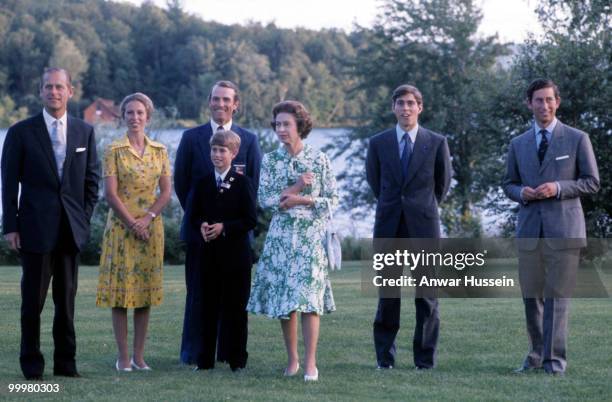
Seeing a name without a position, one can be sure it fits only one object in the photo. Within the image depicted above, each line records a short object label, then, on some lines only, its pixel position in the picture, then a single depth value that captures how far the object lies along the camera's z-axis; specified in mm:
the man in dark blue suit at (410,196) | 18000
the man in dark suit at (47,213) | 16500
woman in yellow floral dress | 17953
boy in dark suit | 17781
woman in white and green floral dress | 17016
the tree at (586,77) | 46750
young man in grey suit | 17281
